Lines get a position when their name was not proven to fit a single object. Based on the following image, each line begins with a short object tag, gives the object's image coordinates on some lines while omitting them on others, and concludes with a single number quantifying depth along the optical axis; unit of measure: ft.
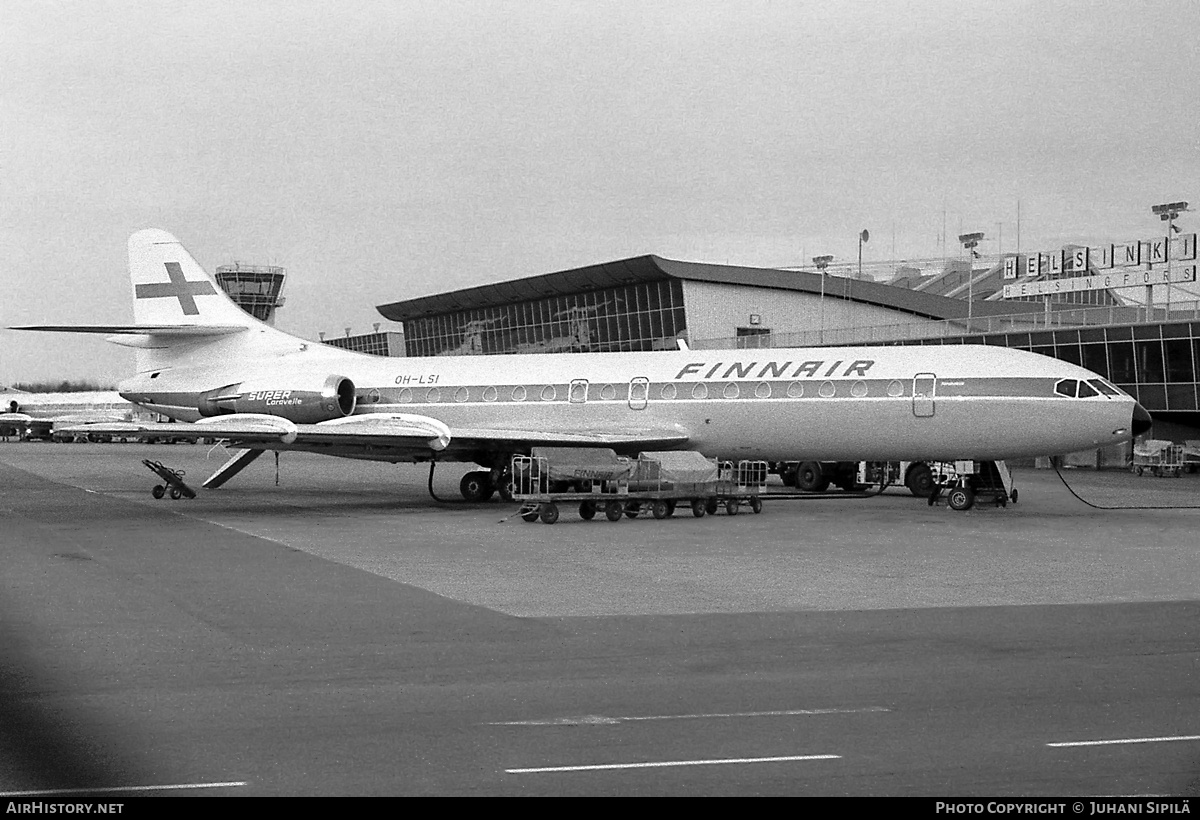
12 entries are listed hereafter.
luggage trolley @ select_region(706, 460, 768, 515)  94.12
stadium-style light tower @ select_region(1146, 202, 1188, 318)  188.55
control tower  367.66
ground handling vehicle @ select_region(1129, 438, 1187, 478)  162.81
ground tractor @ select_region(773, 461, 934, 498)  123.85
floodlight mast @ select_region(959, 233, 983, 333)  235.20
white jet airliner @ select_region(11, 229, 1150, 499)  92.63
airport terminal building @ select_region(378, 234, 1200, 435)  172.04
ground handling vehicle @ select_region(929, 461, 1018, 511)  99.25
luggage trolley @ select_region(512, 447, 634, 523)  87.71
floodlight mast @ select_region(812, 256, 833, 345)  249.69
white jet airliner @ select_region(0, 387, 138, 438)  337.11
